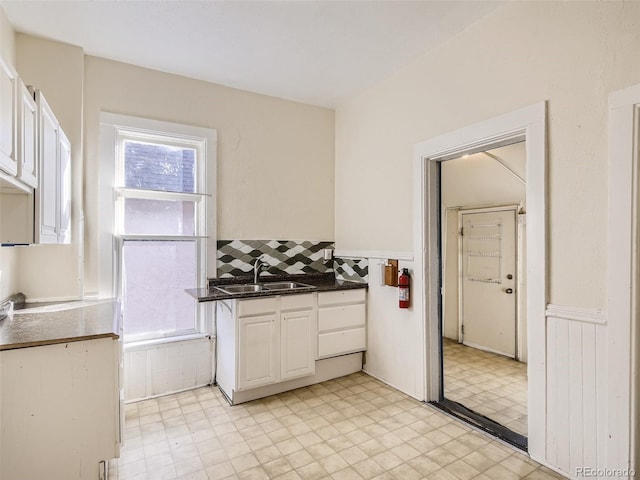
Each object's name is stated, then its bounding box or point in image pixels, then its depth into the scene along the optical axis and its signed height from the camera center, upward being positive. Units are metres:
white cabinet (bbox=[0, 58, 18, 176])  1.42 +0.52
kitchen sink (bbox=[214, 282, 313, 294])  3.29 -0.43
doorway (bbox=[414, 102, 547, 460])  2.06 +0.07
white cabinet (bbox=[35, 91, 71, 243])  1.90 +0.36
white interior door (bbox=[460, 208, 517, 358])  3.92 -0.44
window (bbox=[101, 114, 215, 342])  2.99 +0.17
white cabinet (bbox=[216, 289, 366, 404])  2.84 -0.86
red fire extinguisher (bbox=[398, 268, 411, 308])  2.97 -0.39
